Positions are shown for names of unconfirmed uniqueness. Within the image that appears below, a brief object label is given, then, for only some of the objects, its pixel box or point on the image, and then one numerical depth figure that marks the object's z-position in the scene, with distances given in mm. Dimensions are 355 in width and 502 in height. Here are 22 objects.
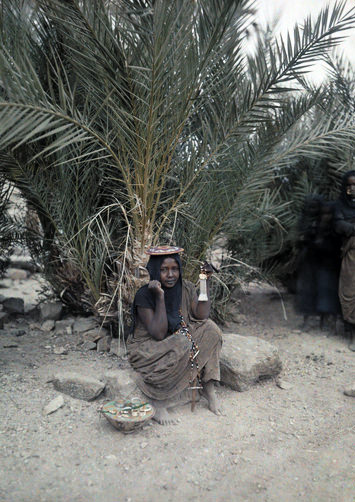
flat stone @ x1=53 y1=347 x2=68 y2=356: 4891
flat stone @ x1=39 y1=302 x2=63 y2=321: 5832
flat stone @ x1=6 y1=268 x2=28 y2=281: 9375
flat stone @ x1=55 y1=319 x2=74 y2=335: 5496
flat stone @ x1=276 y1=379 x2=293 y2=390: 4335
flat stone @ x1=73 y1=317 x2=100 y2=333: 5473
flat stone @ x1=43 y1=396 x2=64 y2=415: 3574
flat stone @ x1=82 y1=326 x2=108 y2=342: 5188
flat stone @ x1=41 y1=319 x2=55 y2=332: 5623
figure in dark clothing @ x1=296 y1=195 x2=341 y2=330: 5777
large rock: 4176
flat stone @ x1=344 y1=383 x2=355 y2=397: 4238
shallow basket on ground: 3271
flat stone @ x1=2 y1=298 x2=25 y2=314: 6367
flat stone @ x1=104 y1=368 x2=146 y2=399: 3734
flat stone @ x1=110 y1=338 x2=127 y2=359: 4761
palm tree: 3445
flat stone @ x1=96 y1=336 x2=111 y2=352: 4984
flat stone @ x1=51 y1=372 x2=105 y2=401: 3818
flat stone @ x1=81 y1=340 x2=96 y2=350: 5035
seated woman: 3572
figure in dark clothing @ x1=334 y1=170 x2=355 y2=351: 5402
